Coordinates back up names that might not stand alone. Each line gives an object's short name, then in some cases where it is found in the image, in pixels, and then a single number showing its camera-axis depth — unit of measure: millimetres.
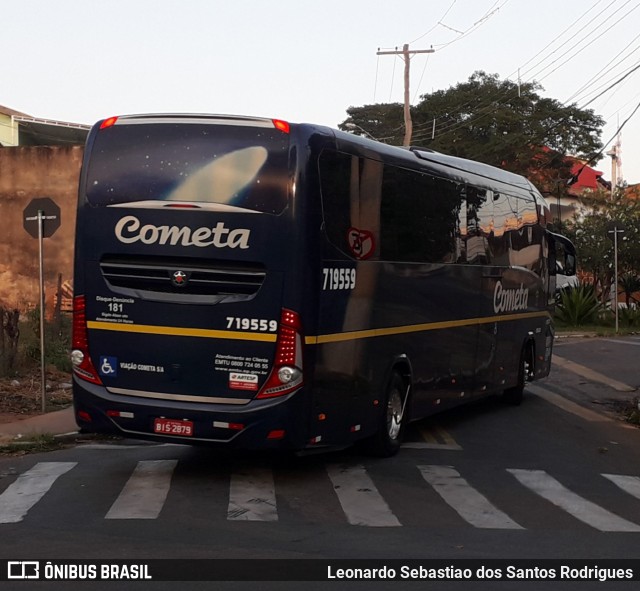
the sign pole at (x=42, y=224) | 14516
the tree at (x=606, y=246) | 43812
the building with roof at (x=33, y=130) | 42375
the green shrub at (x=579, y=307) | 35906
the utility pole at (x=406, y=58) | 47191
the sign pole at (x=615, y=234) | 32262
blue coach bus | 10031
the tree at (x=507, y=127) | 59625
